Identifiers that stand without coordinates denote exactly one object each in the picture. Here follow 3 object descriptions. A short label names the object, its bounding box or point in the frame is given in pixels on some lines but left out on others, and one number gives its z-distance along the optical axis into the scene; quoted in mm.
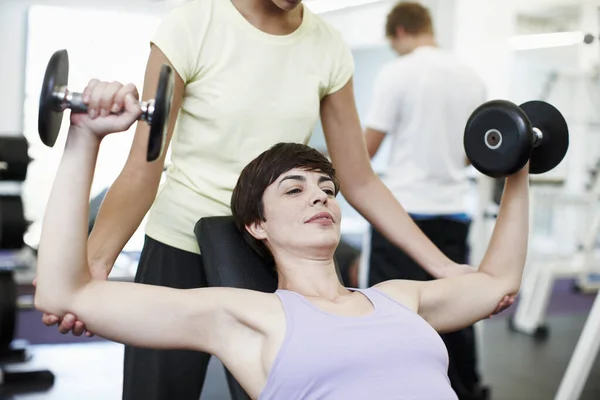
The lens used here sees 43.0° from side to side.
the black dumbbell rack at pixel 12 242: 2943
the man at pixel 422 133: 2461
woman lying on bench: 1081
